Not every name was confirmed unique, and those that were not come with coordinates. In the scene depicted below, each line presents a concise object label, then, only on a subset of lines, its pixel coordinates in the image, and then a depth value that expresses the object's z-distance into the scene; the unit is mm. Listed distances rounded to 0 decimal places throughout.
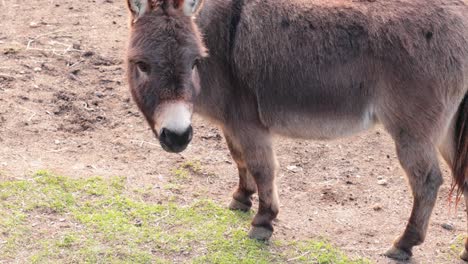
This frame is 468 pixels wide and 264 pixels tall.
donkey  7754
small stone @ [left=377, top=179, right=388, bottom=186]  10243
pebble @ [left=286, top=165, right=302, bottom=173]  10430
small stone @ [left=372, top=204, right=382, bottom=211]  9670
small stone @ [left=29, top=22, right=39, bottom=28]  13283
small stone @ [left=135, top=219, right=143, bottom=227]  8723
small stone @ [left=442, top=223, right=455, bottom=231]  9354
